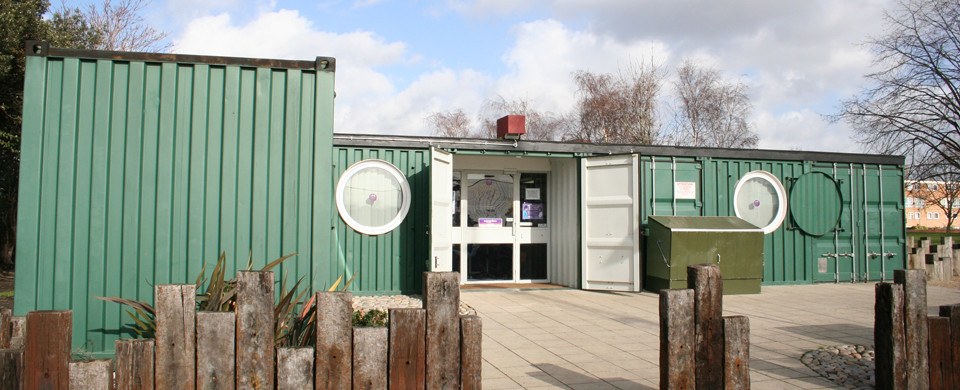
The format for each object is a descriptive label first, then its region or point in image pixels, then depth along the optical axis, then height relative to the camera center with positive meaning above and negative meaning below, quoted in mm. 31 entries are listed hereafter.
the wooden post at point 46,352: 3094 -622
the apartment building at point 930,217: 74694 +462
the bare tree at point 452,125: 39500 +5620
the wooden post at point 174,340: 3215 -588
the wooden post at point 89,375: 3109 -733
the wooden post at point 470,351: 3395 -675
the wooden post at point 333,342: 3270 -604
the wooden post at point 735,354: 3902 -787
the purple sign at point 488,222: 11930 -44
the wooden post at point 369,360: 3312 -702
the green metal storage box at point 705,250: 10266 -464
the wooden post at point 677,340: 3840 -692
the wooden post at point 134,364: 3143 -693
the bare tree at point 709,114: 30516 +4958
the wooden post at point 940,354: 4555 -915
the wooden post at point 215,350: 3244 -640
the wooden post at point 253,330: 3254 -544
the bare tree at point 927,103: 20484 +3659
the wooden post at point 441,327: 3389 -548
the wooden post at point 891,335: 4480 -778
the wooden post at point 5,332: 3615 -619
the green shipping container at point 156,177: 5363 +345
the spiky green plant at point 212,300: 4719 -589
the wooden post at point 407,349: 3354 -655
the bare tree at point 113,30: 21156 +6105
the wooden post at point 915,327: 4500 -722
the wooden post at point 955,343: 4578 -840
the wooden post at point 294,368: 3236 -729
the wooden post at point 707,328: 3916 -637
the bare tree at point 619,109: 30344 +5122
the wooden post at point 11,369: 3080 -700
